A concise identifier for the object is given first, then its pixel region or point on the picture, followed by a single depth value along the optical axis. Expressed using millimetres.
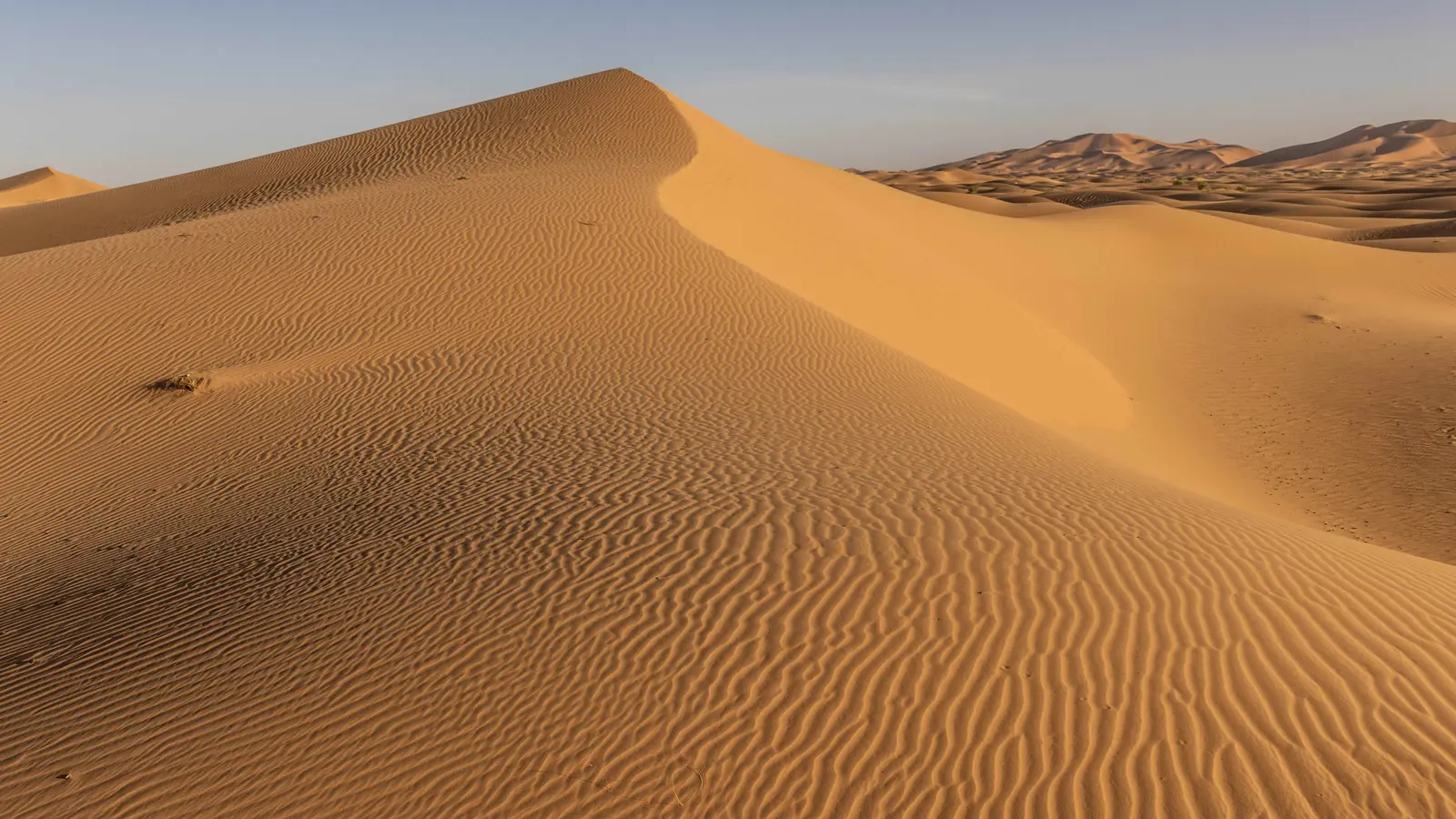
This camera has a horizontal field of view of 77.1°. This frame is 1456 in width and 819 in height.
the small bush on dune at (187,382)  11133
